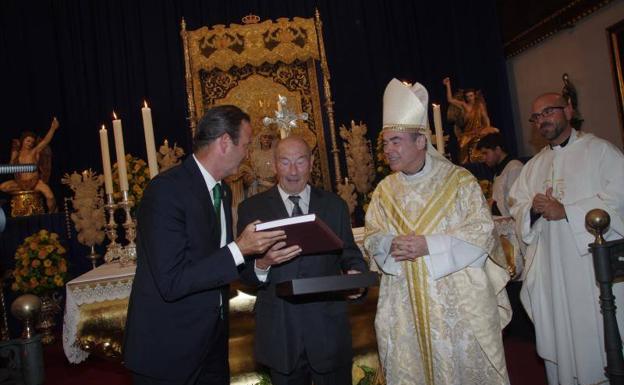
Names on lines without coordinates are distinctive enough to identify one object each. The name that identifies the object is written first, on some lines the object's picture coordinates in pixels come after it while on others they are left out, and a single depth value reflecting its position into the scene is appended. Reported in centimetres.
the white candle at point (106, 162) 387
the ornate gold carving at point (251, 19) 680
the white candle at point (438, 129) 444
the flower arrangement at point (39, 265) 639
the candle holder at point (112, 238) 393
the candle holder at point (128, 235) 393
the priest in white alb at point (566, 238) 334
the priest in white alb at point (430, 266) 260
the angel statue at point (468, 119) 871
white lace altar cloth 352
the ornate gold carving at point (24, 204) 770
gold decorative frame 682
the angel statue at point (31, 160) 774
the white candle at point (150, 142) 373
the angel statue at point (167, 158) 536
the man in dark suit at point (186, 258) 205
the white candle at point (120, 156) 377
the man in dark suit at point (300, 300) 266
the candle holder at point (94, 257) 479
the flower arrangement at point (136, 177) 448
